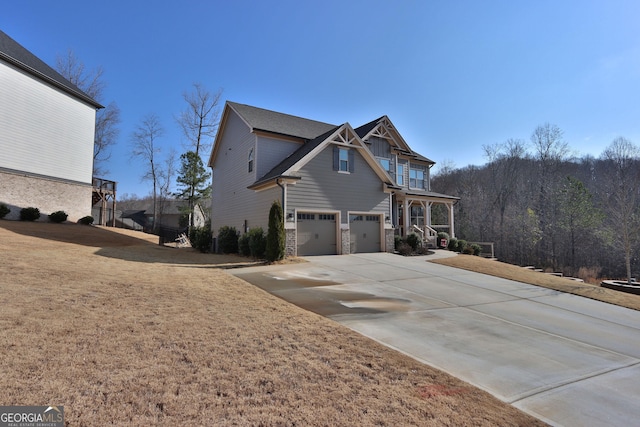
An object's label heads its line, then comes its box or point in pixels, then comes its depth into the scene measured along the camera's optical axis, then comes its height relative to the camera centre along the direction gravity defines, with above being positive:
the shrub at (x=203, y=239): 20.45 -0.69
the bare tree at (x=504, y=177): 39.16 +6.83
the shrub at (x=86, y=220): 24.58 +0.60
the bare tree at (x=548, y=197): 32.62 +3.57
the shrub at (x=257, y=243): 14.32 -0.65
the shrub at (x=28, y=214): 20.62 +0.88
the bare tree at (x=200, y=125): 34.47 +11.30
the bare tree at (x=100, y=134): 36.44 +10.84
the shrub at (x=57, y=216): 22.19 +0.81
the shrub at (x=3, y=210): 19.24 +1.05
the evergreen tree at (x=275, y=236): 13.35 -0.31
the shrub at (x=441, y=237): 21.72 -0.55
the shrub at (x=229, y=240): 18.27 -0.67
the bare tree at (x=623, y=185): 16.30 +3.83
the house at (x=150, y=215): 51.81 +2.20
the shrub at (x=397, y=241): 18.70 -0.70
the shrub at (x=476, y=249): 22.00 -1.35
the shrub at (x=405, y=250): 17.62 -1.15
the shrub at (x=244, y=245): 15.83 -0.86
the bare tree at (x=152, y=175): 41.97 +7.03
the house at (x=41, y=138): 20.16 +6.34
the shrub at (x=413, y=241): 18.45 -0.67
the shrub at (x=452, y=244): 21.25 -0.98
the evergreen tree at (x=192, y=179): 35.12 +5.49
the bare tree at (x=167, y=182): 42.71 +6.19
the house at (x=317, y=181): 15.80 +2.61
